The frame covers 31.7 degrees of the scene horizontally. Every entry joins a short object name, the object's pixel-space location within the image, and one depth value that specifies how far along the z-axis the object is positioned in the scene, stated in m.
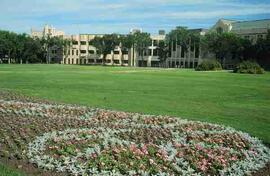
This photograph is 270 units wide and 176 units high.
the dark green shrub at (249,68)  73.31
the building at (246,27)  134.51
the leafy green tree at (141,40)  147.88
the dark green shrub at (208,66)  87.06
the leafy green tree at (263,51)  107.31
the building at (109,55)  173.75
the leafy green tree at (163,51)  153.62
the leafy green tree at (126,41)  145.25
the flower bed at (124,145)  9.75
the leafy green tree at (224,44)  113.12
